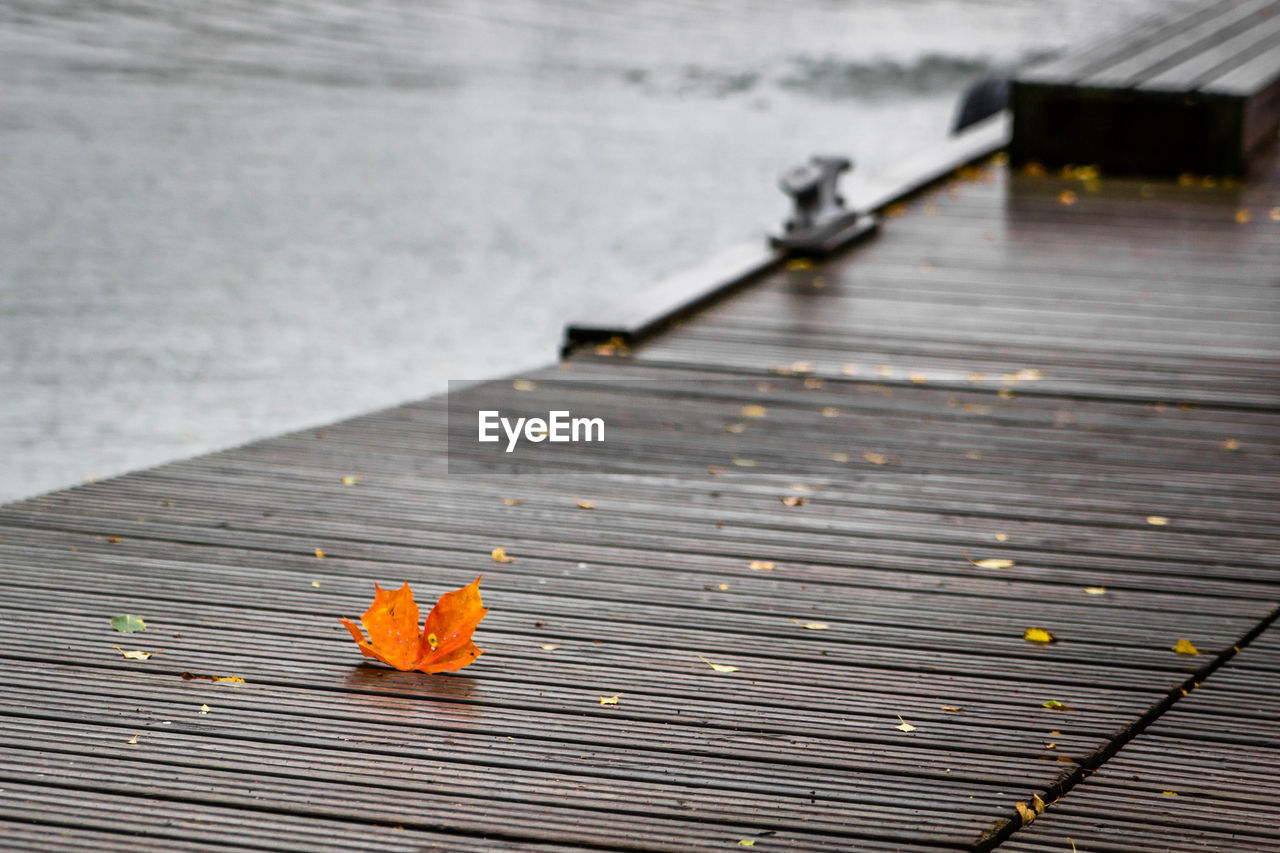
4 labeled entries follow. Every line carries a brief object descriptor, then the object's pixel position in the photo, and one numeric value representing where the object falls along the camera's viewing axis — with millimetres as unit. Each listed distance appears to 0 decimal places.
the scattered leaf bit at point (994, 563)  5871
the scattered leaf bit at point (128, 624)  5074
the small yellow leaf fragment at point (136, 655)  4855
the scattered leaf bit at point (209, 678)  4719
